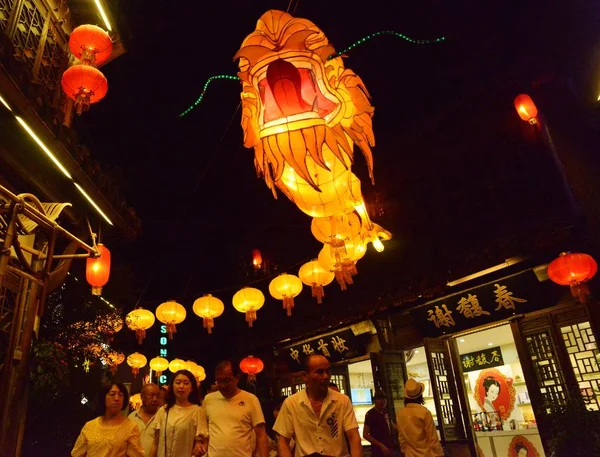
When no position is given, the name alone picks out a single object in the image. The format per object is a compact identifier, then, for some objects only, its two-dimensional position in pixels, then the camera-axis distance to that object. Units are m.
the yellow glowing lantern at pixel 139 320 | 11.71
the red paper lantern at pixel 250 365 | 15.05
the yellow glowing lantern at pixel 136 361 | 16.67
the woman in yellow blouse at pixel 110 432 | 4.77
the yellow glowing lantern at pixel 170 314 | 11.48
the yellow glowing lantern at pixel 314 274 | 9.43
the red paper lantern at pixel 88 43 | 6.58
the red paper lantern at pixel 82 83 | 6.04
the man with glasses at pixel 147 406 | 6.07
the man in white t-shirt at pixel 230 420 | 4.67
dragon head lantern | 4.50
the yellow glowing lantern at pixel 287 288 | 10.02
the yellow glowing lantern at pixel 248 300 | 10.61
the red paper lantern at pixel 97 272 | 7.96
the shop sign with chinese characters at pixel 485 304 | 8.56
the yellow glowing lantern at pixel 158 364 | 16.75
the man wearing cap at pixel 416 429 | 6.39
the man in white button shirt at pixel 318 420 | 3.97
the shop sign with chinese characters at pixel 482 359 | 12.89
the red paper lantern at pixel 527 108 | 9.05
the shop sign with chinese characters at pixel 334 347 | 12.93
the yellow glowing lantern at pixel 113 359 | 9.13
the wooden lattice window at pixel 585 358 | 7.75
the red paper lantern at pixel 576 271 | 7.37
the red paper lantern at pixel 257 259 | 17.90
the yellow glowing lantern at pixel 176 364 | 16.69
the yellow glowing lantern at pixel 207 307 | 11.34
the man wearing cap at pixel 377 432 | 8.12
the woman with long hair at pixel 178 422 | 4.96
